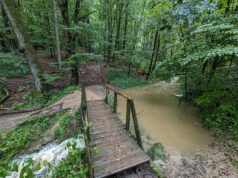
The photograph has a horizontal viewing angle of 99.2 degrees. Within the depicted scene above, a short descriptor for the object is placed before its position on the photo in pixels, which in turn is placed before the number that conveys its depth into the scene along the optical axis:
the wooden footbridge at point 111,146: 2.29
